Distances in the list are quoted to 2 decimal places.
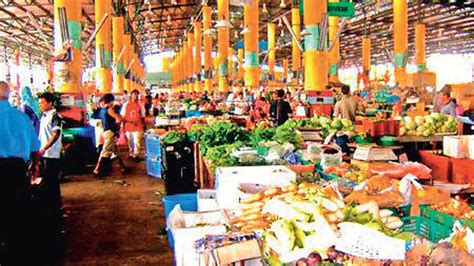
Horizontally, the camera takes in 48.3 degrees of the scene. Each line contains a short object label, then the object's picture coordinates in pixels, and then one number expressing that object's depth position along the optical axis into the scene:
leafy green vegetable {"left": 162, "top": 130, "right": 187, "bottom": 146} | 8.32
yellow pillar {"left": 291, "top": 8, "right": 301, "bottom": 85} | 25.27
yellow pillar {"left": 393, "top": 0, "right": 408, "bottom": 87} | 21.44
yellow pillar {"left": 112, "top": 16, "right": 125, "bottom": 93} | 23.50
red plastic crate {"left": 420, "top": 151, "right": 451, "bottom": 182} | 6.78
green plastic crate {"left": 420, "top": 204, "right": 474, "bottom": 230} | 2.86
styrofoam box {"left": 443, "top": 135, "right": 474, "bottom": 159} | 6.54
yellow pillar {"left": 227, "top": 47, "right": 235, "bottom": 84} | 34.94
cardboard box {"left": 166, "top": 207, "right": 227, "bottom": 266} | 3.05
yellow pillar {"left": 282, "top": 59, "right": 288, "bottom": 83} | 45.31
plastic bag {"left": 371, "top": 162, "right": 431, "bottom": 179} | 4.95
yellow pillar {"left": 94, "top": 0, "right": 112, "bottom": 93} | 19.42
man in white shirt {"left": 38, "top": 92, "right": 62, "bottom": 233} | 6.75
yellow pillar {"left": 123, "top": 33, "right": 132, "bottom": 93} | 27.65
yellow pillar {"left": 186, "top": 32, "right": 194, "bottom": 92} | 39.12
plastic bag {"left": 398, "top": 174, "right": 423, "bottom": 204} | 3.89
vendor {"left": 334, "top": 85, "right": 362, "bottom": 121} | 9.80
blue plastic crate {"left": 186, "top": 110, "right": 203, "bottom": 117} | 15.73
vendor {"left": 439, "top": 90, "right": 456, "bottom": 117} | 9.66
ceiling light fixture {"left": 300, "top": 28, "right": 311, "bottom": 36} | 13.19
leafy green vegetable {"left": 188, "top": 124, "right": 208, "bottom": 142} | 8.14
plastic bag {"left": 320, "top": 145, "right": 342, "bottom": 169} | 5.36
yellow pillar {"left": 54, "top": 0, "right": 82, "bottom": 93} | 12.81
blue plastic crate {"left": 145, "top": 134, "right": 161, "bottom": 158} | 9.98
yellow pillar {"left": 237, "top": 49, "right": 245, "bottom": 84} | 38.14
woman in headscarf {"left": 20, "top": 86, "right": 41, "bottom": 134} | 9.77
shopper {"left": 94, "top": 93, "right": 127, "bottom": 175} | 10.68
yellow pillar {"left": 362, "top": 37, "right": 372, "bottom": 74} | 29.80
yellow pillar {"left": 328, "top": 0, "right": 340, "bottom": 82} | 22.66
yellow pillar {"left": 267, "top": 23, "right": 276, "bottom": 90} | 30.32
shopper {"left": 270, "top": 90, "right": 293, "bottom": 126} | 12.18
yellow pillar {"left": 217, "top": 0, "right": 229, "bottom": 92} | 25.09
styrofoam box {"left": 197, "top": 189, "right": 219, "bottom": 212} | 4.17
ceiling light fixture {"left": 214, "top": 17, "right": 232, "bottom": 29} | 16.28
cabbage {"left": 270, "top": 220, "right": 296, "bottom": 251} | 2.66
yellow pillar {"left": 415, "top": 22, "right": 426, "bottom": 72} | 25.89
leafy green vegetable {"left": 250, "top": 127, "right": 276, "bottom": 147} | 7.02
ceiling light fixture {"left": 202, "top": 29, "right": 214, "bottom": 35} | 20.50
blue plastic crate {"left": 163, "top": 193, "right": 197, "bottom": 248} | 4.93
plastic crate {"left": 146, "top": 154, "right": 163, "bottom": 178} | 10.41
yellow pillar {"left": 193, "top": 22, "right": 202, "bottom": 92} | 32.56
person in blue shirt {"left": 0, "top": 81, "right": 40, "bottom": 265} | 5.31
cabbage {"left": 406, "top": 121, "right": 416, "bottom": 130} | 8.19
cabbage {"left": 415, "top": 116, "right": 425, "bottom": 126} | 8.23
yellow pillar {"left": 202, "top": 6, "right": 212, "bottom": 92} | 28.67
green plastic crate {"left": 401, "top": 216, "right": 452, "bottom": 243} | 3.02
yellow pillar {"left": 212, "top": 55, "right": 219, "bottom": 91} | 30.41
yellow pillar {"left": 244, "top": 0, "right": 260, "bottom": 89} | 22.47
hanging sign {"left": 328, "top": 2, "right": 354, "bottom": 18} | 12.66
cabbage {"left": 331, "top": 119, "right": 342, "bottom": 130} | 8.20
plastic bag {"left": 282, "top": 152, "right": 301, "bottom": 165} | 5.60
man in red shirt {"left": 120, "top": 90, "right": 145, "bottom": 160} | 11.59
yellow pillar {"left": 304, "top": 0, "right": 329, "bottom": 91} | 13.48
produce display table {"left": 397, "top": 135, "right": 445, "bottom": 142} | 7.90
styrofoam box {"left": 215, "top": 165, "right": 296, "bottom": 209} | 3.94
